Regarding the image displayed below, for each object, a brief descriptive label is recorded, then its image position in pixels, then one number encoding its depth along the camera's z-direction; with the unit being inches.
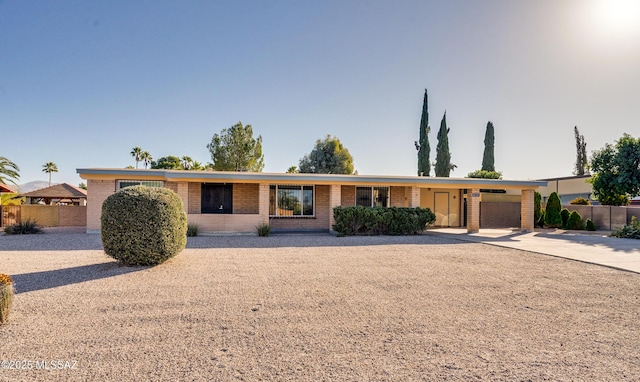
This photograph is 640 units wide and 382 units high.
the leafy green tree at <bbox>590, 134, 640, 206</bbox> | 818.2
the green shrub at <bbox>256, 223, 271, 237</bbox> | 591.8
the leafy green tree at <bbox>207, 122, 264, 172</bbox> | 1406.3
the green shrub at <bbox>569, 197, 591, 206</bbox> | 917.0
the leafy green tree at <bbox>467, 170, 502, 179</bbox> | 1261.1
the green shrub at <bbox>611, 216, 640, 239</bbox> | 611.2
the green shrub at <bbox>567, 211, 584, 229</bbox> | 802.8
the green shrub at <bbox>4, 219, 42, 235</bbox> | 589.9
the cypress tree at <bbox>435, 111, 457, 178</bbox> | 1491.1
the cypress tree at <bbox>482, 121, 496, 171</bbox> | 1577.1
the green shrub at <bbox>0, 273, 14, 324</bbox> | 168.7
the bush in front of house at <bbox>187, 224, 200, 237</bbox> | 578.6
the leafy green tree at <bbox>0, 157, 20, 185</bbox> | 924.6
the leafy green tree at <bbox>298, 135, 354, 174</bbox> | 1417.3
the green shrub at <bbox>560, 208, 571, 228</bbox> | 826.8
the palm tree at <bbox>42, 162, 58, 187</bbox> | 2664.9
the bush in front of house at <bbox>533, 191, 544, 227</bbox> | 861.2
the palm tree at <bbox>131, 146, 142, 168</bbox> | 2138.9
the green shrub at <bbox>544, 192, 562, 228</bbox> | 819.4
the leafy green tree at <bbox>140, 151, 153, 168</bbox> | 2180.1
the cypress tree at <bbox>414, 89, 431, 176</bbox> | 1526.2
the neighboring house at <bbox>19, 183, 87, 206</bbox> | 1106.1
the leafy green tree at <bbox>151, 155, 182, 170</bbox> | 1829.5
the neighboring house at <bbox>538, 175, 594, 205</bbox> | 1247.2
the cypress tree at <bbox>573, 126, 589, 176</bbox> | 1872.4
